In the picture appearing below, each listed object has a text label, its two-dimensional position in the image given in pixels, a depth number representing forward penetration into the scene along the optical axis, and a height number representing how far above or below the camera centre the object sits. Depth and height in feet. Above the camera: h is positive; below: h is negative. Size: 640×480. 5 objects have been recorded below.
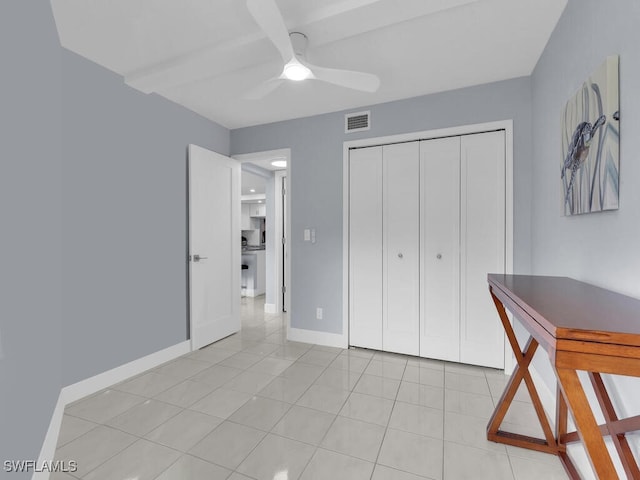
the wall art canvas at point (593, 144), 4.02 +1.47
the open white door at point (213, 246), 10.43 -0.20
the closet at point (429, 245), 8.78 -0.15
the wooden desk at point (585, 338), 2.35 -0.82
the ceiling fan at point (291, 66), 4.65 +3.47
